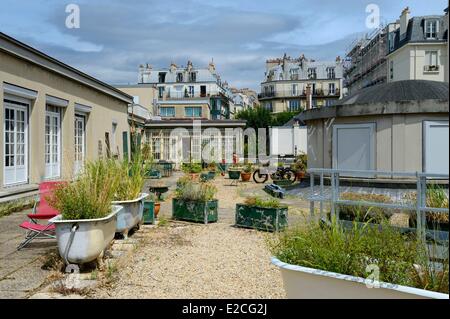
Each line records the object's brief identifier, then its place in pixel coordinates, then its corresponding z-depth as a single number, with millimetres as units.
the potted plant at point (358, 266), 3164
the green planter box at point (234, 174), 18594
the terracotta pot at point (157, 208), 9412
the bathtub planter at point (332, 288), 3016
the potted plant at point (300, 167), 17420
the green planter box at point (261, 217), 8180
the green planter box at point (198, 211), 9219
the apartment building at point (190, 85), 64906
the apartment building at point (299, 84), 72062
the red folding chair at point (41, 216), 6041
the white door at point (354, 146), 13492
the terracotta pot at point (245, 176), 19156
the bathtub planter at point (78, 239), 4957
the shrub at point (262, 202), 8430
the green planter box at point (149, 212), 8680
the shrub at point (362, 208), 6151
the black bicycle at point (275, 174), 18359
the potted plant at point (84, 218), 4980
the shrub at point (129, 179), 7160
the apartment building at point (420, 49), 42781
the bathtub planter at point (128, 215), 6914
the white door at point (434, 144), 12766
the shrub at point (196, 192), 9391
